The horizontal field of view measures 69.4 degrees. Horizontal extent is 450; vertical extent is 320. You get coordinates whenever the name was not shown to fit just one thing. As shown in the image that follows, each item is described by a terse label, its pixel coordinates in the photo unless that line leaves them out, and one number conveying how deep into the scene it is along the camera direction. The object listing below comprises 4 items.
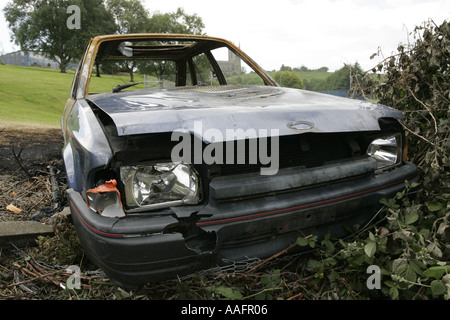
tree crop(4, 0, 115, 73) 35.72
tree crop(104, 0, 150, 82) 43.94
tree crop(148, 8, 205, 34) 42.19
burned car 1.42
